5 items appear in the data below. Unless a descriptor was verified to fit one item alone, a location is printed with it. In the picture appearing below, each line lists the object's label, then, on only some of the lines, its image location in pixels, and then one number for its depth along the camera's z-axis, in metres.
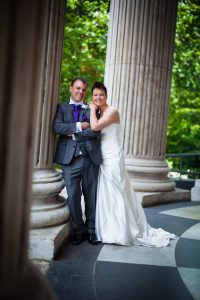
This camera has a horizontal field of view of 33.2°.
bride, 5.13
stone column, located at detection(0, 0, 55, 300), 1.22
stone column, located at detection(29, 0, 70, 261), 4.38
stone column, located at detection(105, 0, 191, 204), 8.03
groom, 4.88
